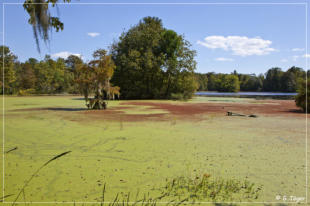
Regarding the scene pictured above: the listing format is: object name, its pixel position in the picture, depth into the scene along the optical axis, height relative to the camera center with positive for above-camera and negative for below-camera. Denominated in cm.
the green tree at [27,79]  4260 +352
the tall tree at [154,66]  2466 +335
